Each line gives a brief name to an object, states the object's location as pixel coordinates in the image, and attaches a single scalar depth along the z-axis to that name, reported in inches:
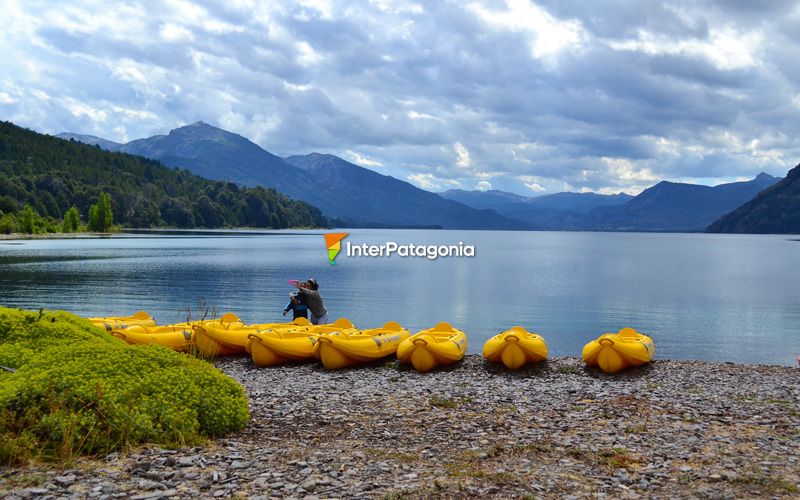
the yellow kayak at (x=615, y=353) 767.7
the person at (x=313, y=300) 1027.9
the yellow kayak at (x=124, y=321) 791.1
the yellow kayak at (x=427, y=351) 753.0
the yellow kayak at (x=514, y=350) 764.6
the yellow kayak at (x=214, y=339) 805.2
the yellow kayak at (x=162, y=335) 771.4
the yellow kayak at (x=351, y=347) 754.8
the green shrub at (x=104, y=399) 334.0
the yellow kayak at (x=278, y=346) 773.3
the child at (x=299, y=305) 1032.8
